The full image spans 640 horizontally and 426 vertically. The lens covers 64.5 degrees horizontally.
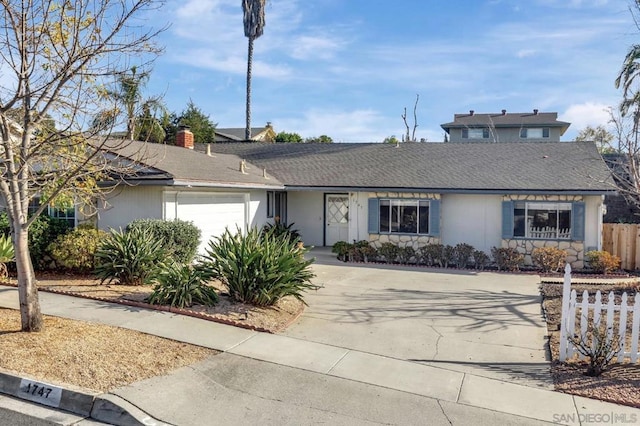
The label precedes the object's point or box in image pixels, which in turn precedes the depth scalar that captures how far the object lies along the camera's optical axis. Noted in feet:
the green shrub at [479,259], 55.21
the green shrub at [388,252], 58.29
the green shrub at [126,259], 36.01
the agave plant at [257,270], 30.27
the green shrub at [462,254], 55.93
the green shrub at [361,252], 58.90
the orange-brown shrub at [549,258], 52.54
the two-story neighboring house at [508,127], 154.51
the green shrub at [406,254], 57.82
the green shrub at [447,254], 56.34
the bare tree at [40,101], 22.58
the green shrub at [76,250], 38.50
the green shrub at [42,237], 40.06
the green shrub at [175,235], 40.52
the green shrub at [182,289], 29.76
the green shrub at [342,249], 59.06
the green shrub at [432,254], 56.49
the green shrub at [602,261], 51.34
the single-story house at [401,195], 48.49
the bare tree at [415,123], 156.66
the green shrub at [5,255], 37.22
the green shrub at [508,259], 53.62
